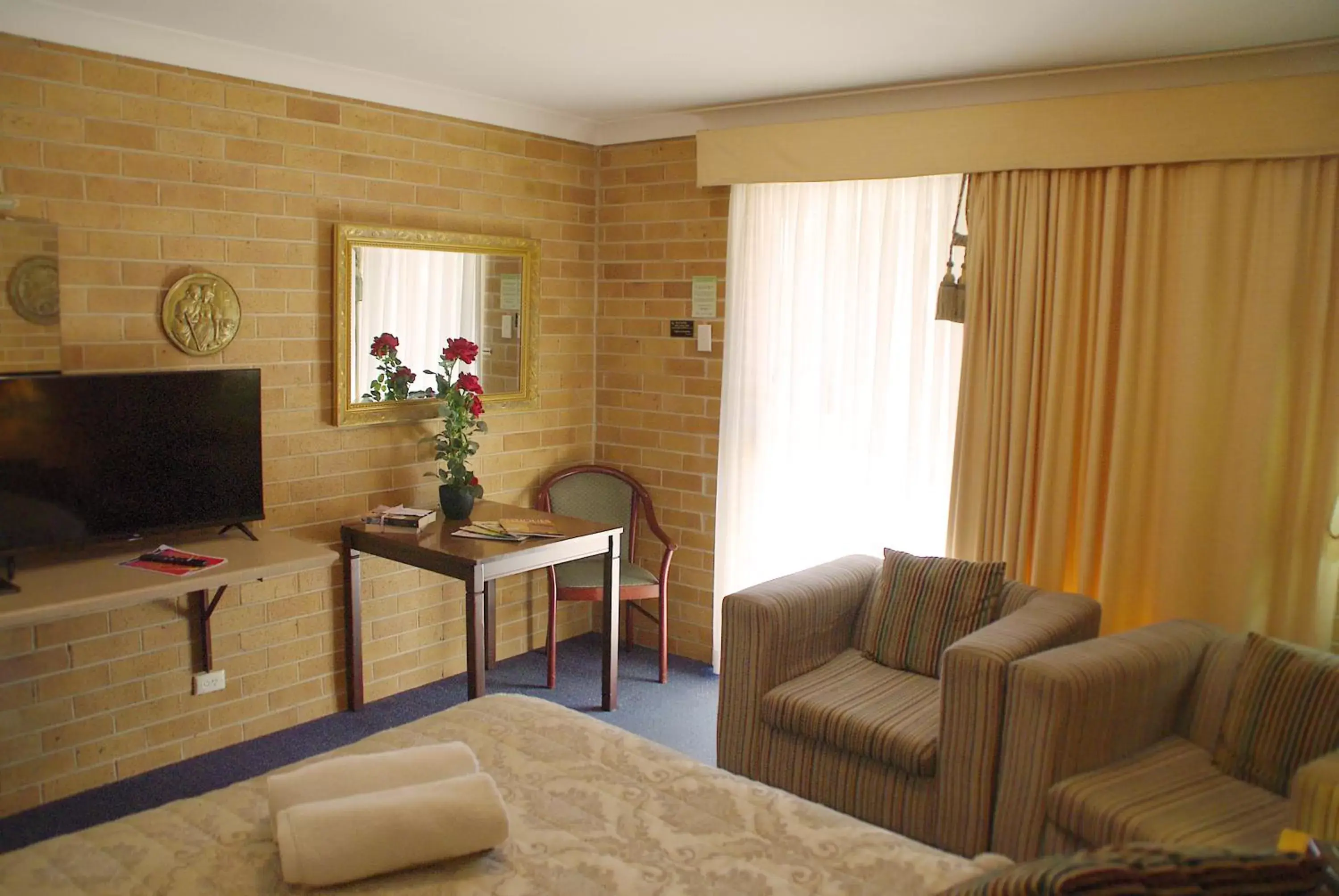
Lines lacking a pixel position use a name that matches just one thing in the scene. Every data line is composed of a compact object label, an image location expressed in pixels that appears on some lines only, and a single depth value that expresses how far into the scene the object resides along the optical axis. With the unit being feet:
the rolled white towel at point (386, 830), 5.58
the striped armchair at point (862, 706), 9.03
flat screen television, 9.59
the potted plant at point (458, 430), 13.23
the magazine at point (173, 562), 9.96
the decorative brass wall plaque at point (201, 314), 11.14
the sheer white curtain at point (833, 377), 12.89
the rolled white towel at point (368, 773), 6.27
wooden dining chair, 14.60
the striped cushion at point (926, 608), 10.83
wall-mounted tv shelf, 8.84
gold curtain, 10.28
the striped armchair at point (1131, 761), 7.66
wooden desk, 11.45
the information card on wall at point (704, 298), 14.93
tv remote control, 10.14
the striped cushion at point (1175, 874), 4.61
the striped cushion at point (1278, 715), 8.19
